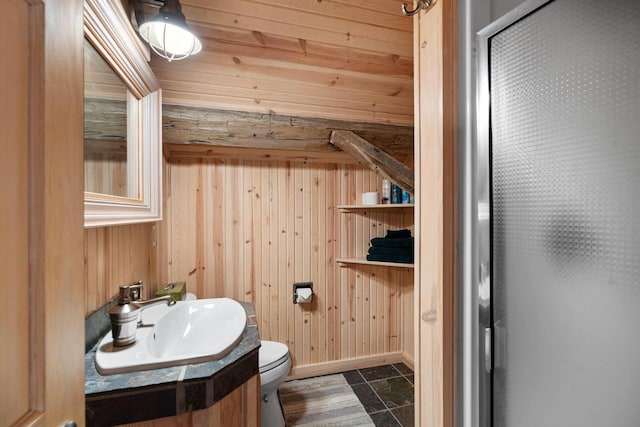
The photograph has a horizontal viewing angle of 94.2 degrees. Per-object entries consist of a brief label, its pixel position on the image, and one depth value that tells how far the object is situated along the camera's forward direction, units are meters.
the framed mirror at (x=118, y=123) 0.91
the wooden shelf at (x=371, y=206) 2.23
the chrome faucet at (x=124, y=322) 1.00
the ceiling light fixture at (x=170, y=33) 1.09
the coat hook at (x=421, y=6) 0.81
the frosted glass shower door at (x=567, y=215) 0.51
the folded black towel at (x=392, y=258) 2.30
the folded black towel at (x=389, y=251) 2.32
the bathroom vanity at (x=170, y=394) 0.79
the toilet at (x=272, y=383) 1.71
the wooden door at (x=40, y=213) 0.45
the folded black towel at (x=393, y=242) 2.34
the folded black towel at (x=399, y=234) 2.45
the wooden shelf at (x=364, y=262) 2.27
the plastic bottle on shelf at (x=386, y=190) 2.47
